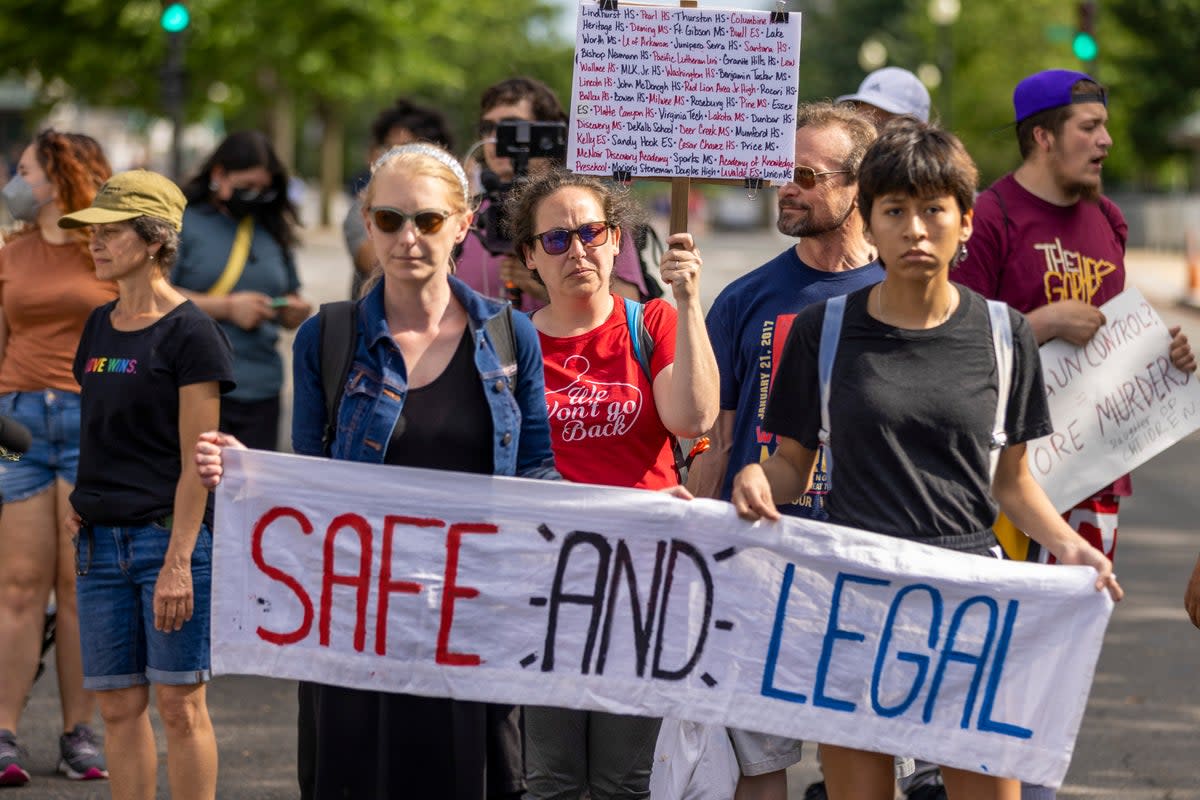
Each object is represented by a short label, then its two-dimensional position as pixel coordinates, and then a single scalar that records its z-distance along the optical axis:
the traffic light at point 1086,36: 21.75
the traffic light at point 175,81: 18.72
